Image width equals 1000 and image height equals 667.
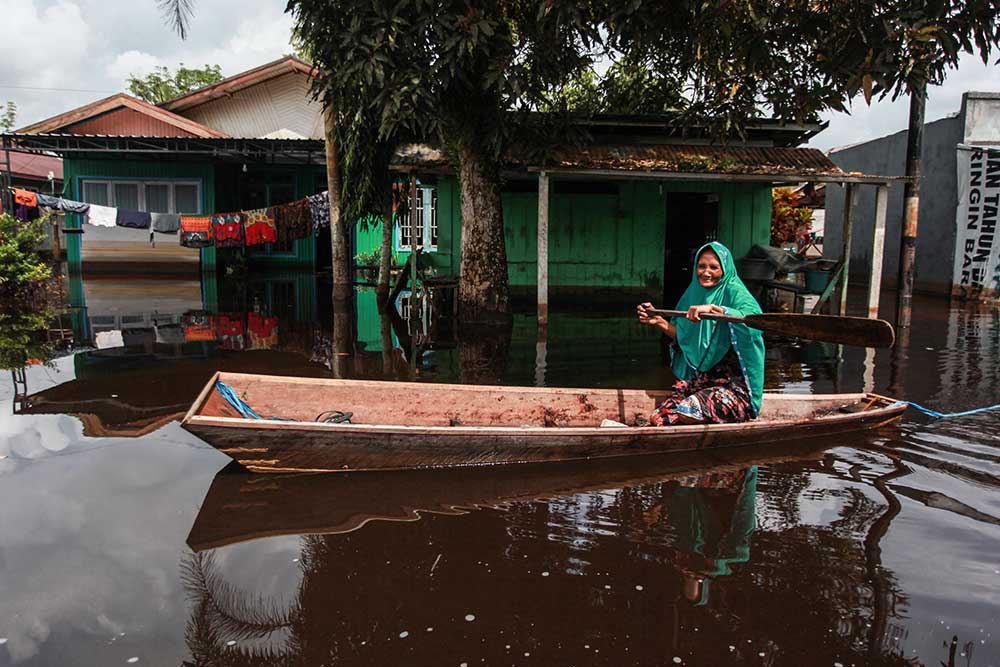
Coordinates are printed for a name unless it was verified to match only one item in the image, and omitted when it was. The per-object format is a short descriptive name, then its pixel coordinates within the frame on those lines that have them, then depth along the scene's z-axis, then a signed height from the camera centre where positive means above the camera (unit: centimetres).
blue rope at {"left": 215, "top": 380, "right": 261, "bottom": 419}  496 -104
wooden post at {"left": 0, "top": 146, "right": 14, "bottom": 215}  1655 +125
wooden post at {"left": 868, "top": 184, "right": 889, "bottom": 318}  1112 +26
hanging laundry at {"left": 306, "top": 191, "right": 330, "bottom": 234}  1678 +105
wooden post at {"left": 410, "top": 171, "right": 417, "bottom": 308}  1168 +25
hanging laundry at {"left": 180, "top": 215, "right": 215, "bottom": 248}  1721 +50
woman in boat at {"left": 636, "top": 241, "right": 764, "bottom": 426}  511 -69
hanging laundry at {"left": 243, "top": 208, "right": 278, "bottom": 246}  1730 +65
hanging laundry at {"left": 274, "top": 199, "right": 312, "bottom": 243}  1709 +79
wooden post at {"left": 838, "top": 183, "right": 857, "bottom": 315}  1175 +57
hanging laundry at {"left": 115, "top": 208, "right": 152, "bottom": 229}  1702 +76
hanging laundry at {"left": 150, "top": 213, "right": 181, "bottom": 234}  1717 +70
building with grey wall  1507 +177
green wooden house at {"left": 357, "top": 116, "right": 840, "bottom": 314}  1458 +60
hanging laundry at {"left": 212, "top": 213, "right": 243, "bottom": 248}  1736 +56
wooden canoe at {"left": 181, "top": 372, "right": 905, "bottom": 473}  452 -122
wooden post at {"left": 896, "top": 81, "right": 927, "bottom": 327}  1034 +76
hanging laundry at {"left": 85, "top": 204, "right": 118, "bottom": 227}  1680 +84
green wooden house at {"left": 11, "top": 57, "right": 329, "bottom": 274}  1714 +244
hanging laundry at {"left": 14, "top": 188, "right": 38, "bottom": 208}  1716 +124
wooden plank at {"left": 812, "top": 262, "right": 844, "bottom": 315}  1177 -42
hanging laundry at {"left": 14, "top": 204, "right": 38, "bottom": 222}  1791 +95
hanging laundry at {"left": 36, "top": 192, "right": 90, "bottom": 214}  1659 +107
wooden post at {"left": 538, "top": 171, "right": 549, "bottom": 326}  1089 +18
